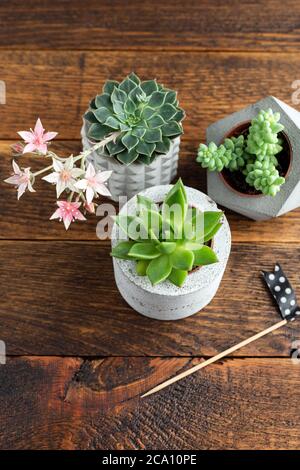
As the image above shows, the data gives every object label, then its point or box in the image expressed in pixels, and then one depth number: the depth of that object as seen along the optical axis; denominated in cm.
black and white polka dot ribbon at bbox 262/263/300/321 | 103
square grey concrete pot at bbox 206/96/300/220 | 98
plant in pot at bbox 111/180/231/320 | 88
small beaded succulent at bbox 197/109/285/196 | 94
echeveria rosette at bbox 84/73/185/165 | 94
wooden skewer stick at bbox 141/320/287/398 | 100
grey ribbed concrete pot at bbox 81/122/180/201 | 97
